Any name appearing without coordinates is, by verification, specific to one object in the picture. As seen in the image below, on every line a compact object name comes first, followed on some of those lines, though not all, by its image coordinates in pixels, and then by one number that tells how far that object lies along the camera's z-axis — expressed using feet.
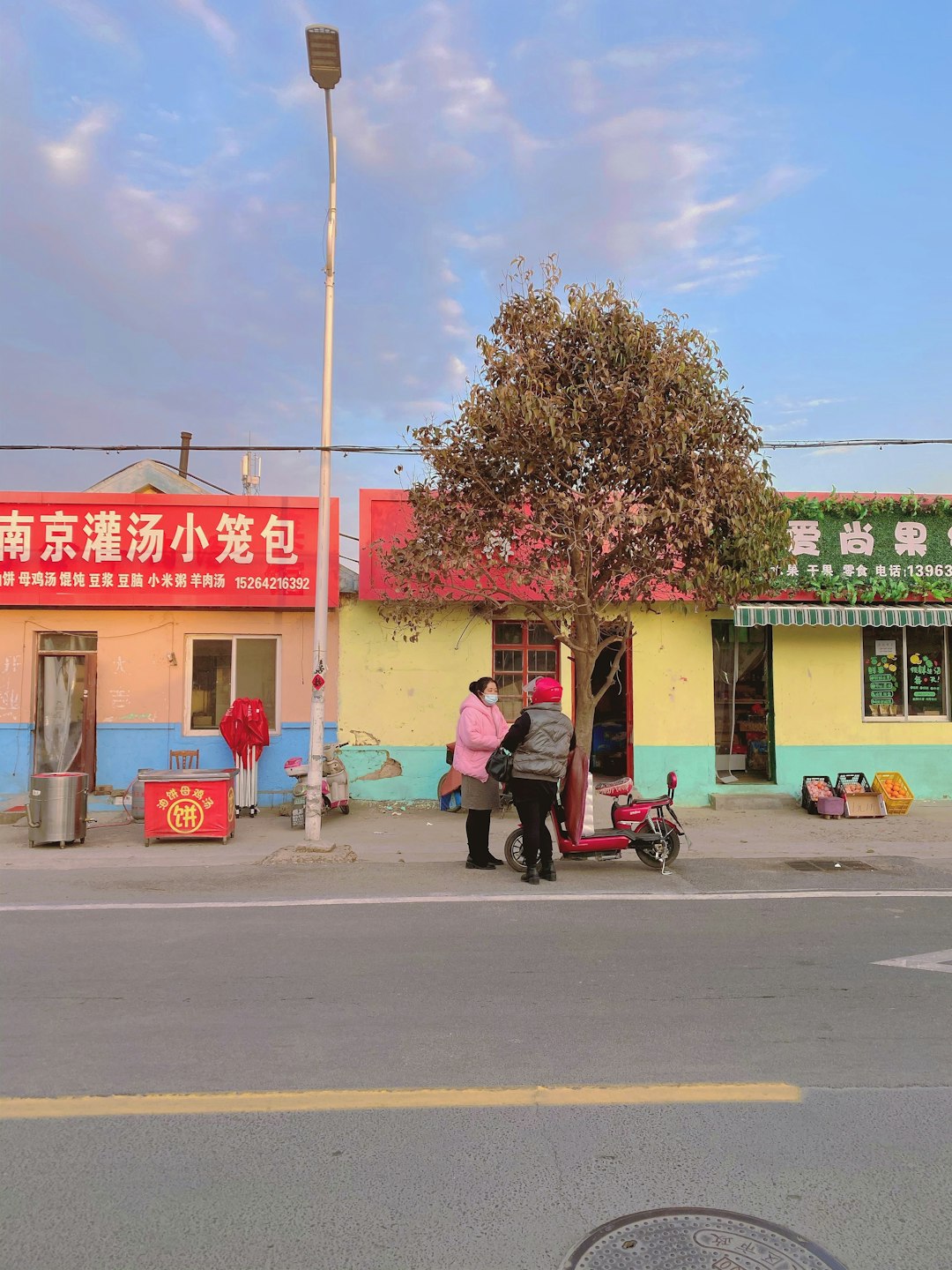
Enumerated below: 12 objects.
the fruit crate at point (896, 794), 41.98
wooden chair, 41.88
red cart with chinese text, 34.35
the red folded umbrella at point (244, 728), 41.29
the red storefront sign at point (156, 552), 42.09
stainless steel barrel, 33.63
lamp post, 31.81
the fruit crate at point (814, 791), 41.98
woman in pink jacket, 29.35
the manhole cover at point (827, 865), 30.22
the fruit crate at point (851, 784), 41.74
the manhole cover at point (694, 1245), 9.12
